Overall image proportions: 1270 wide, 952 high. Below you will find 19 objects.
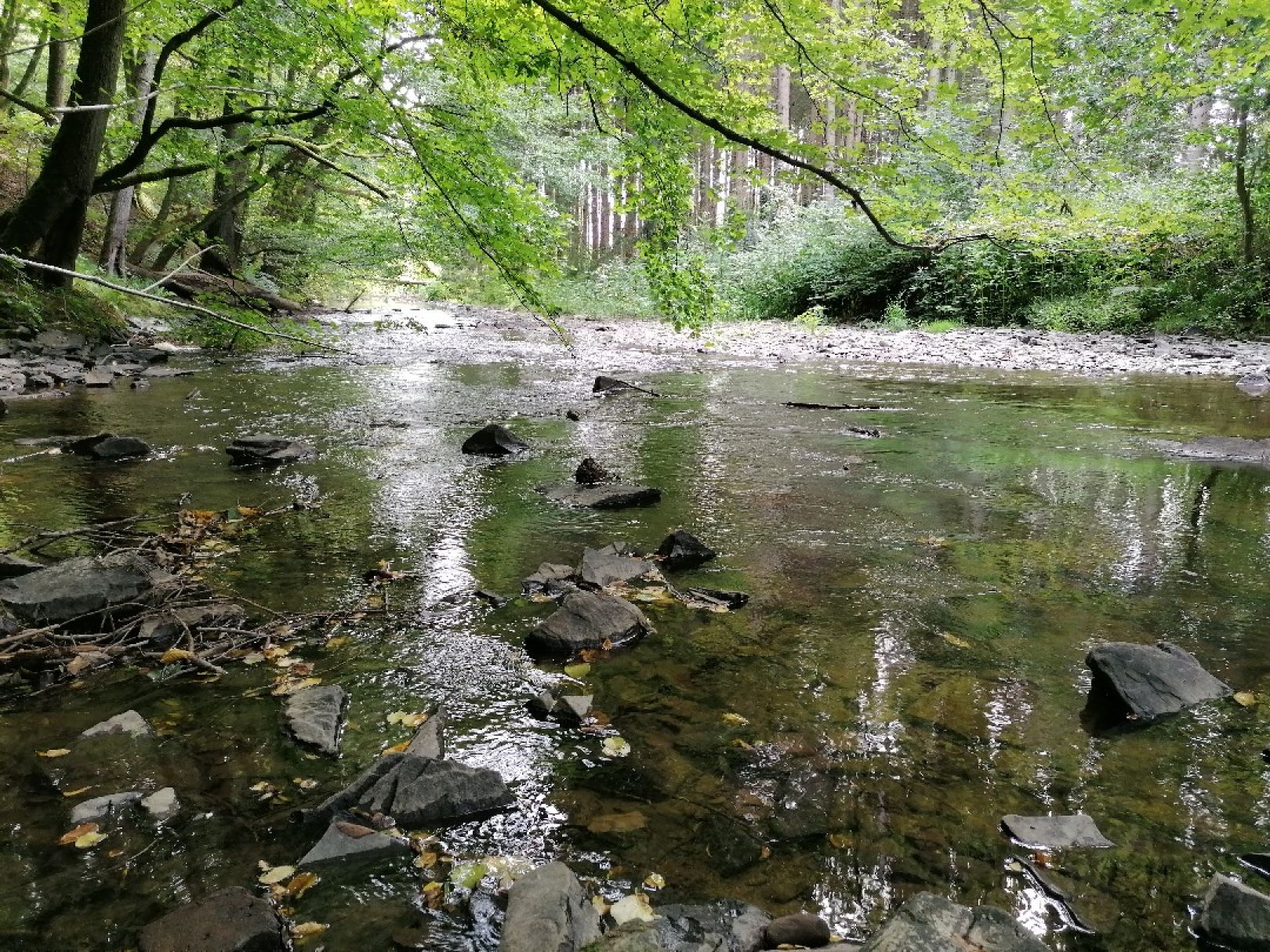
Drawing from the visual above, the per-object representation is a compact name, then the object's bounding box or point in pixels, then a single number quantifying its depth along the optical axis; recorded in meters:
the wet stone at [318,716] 2.41
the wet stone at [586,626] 3.03
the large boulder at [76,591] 3.02
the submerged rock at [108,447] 6.00
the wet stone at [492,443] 6.64
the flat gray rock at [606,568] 3.73
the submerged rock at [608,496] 5.13
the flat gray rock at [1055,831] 1.99
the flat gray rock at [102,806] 2.04
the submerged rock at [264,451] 6.03
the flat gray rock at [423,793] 2.08
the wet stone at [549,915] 1.61
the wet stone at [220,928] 1.64
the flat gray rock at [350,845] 1.92
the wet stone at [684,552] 4.05
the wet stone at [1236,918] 1.64
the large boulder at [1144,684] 2.57
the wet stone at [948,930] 1.49
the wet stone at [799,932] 1.67
